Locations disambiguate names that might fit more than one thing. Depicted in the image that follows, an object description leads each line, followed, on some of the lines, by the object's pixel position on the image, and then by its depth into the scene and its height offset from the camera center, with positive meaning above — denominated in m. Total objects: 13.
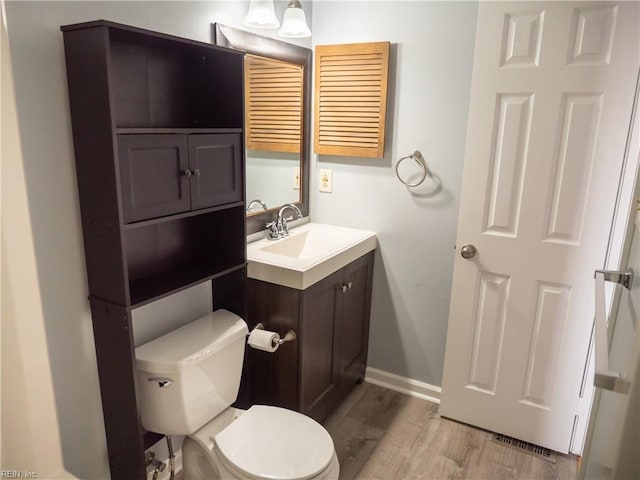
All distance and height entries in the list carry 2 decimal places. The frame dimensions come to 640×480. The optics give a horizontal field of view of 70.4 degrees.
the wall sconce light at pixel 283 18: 1.83 +0.46
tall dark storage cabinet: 1.24 -0.16
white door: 1.73 -0.26
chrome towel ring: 2.24 -0.12
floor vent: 2.09 -1.42
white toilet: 1.45 -1.01
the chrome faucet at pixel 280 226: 2.22 -0.46
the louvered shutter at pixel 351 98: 2.24 +0.18
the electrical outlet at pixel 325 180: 2.51 -0.25
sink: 1.84 -0.54
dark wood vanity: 1.91 -0.93
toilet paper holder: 1.90 -0.83
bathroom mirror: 2.06 -0.02
